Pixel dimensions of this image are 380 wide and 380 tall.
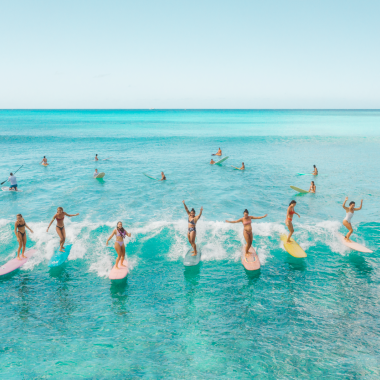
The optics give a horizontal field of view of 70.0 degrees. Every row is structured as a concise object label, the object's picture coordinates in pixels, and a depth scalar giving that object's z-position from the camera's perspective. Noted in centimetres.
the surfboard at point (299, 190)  2423
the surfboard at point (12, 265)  1231
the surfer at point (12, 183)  2439
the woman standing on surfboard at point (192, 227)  1294
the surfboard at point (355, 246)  1367
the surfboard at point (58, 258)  1299
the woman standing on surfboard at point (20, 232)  1283
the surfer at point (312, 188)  2409
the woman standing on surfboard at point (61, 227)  1326
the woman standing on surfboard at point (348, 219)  1427
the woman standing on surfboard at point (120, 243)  1194
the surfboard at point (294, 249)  1355
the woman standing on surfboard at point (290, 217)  1398
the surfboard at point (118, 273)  1191
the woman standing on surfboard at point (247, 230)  1305
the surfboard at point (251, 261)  1270
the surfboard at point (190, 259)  1312
